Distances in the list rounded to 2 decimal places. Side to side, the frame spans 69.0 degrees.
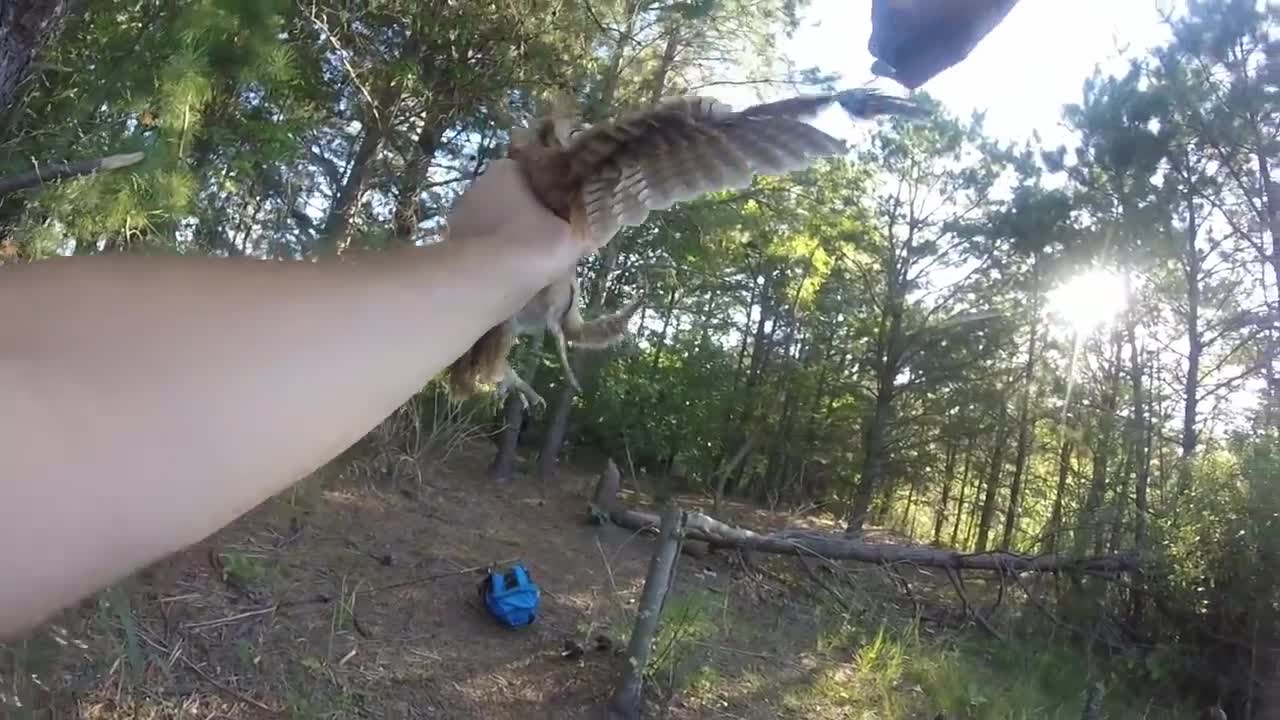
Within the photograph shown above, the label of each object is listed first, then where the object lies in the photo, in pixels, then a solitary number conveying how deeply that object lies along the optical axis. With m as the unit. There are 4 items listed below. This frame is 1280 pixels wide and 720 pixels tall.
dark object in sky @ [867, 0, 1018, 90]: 0.98
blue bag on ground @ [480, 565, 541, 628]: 4.07
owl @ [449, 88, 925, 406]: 0.69
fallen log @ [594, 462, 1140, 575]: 4.62
